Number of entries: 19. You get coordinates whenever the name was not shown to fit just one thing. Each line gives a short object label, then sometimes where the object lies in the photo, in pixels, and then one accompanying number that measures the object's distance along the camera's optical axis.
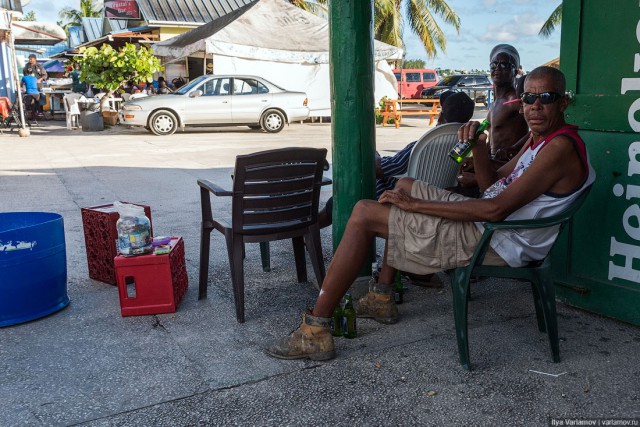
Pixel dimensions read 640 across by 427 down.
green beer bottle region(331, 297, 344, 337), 3.38
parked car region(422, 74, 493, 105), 30.38
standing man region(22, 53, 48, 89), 19.99
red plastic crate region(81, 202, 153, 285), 4.25
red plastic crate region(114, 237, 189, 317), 3.71
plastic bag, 3.72
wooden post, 3.77
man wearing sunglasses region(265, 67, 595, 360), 2.83
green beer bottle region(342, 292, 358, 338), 3.36
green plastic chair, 2.82
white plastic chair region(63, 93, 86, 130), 18.22
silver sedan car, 15.96
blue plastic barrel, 3.51
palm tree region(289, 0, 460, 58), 28.95
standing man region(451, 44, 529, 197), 4.32
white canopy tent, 18.77
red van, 33.97
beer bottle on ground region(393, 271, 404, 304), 3.92
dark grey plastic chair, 3.59
